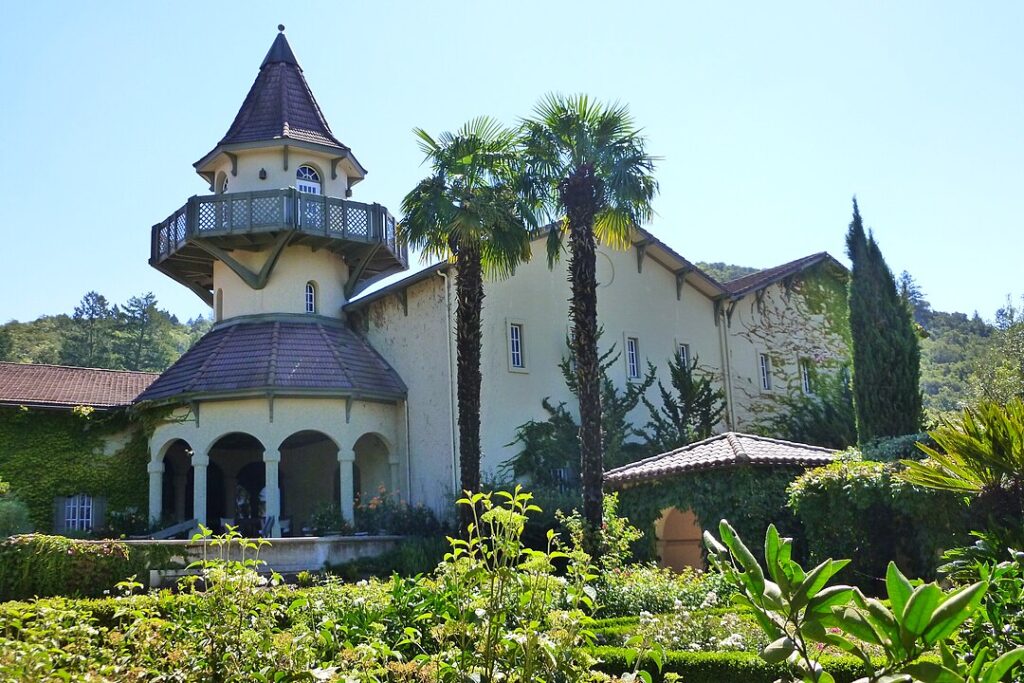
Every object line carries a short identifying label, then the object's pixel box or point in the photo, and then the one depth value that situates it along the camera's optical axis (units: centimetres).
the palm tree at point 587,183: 1883
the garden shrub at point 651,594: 1301
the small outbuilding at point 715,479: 1769
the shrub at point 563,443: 2553
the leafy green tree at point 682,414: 2677
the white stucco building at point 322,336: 2492
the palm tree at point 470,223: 2103
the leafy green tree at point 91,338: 6025
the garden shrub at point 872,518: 1410
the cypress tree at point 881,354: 2156
